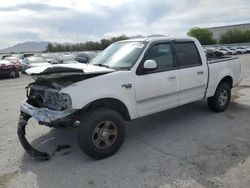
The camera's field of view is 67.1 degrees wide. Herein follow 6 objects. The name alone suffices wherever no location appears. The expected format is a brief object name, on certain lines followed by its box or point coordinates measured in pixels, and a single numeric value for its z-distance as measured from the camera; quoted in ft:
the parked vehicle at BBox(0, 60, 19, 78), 38.61
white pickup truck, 9.21
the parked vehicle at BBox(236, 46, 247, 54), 122.12
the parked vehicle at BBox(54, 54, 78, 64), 59.87
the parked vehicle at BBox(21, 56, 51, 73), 46.21
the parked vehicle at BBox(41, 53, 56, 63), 62.55
